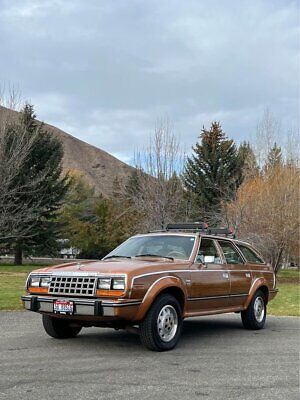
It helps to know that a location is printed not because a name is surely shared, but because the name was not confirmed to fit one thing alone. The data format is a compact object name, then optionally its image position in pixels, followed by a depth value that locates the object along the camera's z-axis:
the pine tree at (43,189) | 37.31
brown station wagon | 6.86
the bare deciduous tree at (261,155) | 35.81
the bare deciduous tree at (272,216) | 26.45
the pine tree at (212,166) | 42.69
